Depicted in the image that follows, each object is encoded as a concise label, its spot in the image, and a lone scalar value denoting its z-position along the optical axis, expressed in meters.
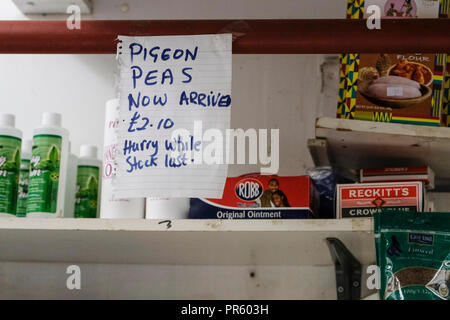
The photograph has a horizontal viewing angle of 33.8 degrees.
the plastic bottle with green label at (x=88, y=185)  1.81
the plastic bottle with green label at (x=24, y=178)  1.78
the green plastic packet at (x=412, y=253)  1.55
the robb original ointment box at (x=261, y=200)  1.63
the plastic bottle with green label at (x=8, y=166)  1.70
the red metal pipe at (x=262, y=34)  1.41
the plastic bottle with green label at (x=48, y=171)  1.70
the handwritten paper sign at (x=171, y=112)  1.47
